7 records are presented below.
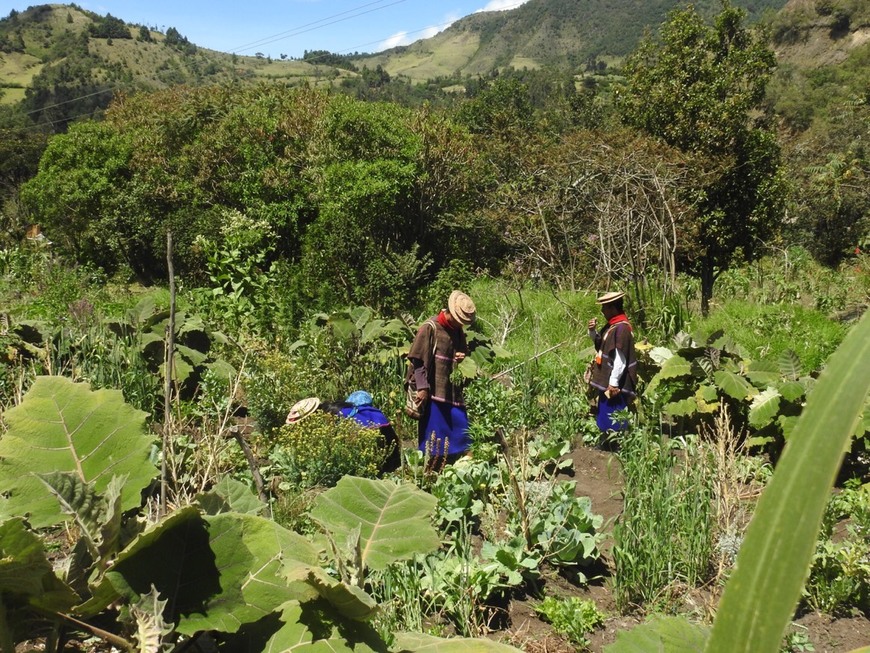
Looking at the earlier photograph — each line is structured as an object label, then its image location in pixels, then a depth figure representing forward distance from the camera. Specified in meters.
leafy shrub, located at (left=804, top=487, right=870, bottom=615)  3.55
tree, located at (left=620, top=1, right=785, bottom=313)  15.59
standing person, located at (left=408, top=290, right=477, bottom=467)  5.55
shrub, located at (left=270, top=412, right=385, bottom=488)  4.79
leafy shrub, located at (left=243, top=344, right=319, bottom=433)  5.82
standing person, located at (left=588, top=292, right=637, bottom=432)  5.93
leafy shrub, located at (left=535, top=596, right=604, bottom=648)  3.24
